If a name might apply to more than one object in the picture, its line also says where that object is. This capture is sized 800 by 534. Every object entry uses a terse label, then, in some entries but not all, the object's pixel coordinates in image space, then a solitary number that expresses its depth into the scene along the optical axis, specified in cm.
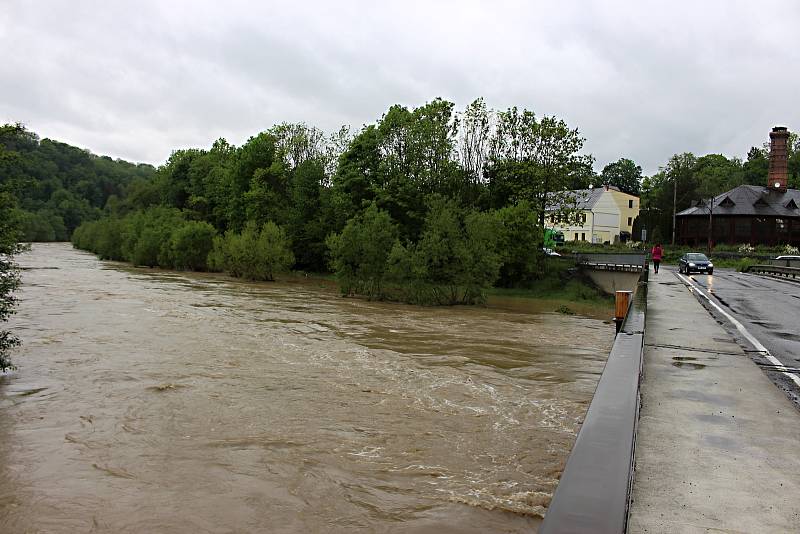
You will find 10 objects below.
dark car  4225
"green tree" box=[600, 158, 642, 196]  13900
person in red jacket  4197
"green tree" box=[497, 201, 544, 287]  4719
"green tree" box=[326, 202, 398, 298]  3969
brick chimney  7638
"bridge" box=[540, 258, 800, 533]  320
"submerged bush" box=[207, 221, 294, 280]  5162
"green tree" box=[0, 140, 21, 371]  1397
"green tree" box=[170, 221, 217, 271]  6119
